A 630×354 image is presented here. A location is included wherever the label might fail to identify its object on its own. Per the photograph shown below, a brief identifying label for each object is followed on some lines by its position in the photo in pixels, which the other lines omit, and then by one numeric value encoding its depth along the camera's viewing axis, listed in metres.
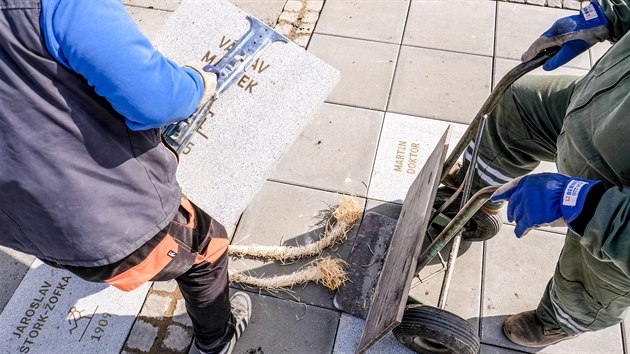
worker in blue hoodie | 1.45
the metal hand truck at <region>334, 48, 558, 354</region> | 2.21
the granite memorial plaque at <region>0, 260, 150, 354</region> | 3.05
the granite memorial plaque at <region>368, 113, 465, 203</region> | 3.62
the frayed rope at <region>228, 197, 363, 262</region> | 3.32
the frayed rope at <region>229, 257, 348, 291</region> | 3.18
